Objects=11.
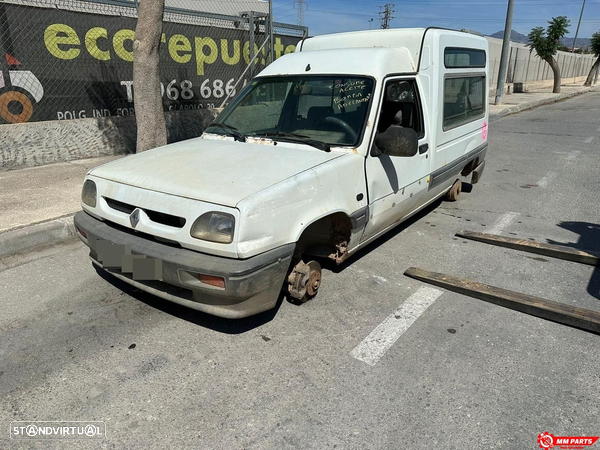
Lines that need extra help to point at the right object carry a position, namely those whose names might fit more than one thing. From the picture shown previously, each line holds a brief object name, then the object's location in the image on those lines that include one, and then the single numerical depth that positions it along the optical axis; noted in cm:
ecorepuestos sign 677
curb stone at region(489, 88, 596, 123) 1580
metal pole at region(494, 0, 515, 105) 1741
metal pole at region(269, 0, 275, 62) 942
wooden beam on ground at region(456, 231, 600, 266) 419
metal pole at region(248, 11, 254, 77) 965
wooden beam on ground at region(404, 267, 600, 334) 313
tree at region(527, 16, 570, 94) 2545
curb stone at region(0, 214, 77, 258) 421
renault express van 265
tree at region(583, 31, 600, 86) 3218
